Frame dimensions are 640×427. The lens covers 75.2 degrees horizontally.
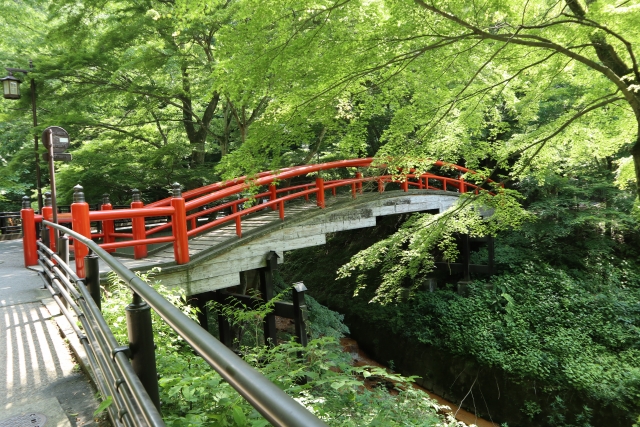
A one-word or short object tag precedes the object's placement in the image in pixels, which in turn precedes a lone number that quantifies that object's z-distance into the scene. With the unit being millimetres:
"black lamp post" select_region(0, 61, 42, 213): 8016
